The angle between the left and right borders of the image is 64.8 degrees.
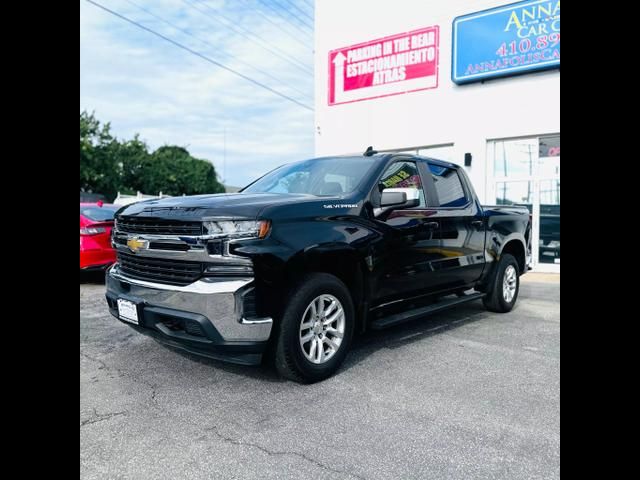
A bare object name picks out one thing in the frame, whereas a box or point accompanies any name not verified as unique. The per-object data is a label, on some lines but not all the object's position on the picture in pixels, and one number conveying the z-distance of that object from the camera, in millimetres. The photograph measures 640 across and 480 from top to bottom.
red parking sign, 12719
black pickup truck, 3324
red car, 7793
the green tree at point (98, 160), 33812
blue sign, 10836
